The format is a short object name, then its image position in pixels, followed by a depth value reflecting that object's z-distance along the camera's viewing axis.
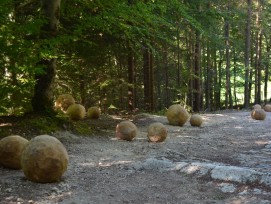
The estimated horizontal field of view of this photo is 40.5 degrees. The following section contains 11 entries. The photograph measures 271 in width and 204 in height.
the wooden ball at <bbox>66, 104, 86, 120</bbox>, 14.05
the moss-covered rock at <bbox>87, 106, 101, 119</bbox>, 15.02
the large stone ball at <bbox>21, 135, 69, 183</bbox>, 6.11
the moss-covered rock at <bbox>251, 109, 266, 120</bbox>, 17.08
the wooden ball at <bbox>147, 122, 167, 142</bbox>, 10.94
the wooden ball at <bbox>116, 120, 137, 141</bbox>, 11.04
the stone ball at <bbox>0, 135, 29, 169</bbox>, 7.06
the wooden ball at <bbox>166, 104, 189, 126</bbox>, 14.52
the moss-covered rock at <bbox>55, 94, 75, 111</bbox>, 15.52
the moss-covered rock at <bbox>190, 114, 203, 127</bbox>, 14.86
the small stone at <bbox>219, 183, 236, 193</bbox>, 6.21
